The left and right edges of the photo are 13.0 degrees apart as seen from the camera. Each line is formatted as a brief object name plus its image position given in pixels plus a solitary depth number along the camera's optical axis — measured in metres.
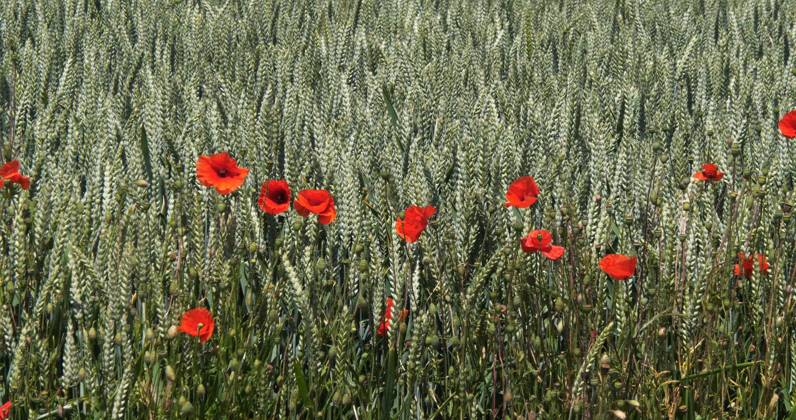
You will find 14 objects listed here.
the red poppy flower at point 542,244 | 5.20
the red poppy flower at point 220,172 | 5.32
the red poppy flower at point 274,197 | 5.32
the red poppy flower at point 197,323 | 5.11
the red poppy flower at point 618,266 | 5.15
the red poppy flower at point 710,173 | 5.34
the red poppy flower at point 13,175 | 5.34
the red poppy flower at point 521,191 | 5.29
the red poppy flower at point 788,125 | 5.43
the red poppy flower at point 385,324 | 5.28
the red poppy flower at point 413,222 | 5.20
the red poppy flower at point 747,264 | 5.37
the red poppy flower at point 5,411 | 5.01
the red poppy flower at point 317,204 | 5.27
